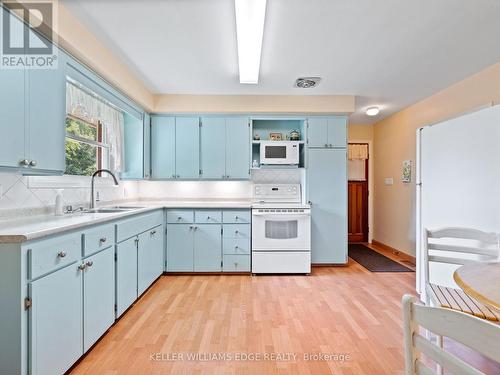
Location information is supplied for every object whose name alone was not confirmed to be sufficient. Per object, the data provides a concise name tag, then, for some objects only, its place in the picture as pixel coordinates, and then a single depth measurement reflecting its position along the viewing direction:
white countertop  1.29
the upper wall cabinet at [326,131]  3.83
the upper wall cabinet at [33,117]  1.51
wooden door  5.53
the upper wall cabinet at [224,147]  3.81
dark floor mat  3.77
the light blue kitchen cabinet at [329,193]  3.83
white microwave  3.81
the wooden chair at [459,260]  1.45
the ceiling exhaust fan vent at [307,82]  3.15
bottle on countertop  2.16
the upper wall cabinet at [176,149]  3.81
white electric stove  3.49
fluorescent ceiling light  1.78
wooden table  0.96
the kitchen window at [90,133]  2.53
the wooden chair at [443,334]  0.54
